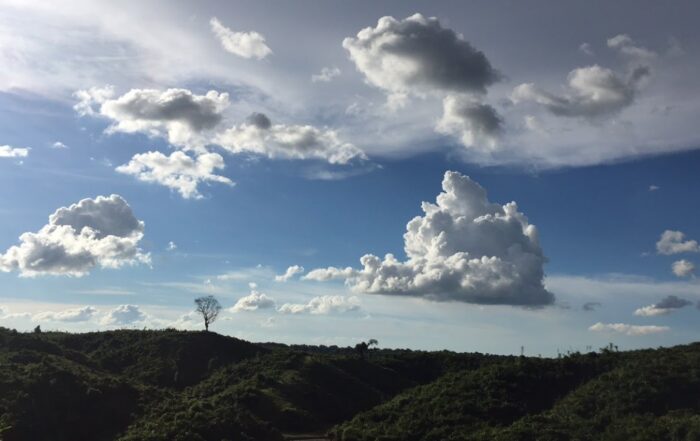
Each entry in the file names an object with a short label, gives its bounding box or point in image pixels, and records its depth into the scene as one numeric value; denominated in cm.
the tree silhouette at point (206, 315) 12912
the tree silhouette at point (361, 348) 11668
